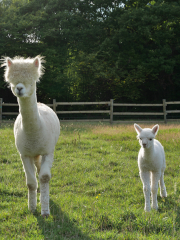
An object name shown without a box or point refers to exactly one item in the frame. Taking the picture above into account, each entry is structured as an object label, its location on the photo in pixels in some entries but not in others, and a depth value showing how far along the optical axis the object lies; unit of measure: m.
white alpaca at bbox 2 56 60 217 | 2.92
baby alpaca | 3.69
